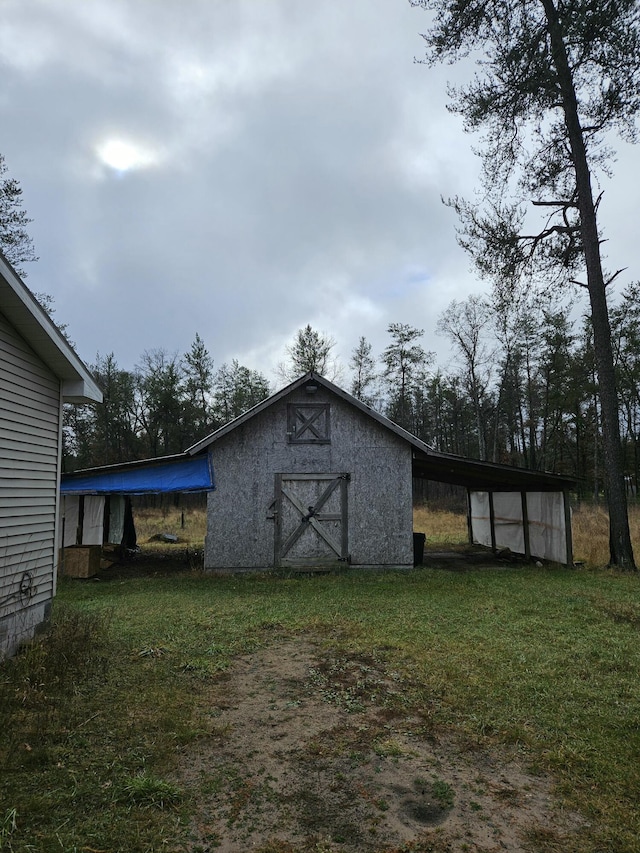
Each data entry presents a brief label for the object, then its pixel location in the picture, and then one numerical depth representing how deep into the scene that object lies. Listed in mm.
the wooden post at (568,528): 12109
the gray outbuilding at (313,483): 11531
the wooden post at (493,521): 16248
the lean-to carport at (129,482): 11258
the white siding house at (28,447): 5215
